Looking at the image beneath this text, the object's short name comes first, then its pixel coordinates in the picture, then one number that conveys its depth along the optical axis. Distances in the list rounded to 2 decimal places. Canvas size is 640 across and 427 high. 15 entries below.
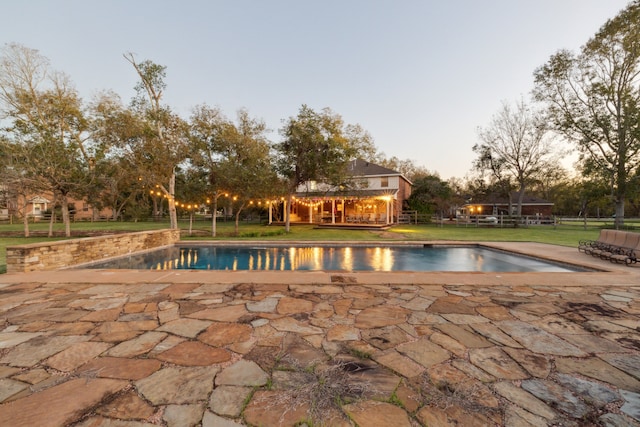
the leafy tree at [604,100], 18.38
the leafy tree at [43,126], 12.51
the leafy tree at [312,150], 16.42
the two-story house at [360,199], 21.77
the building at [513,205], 33.72
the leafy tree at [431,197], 27.73
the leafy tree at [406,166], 41.77
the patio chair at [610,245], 7.48
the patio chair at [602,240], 8.25
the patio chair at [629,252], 6.75
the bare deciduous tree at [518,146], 25.14
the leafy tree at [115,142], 14.12
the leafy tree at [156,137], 13.77
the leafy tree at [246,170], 14.38
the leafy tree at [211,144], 14.77
